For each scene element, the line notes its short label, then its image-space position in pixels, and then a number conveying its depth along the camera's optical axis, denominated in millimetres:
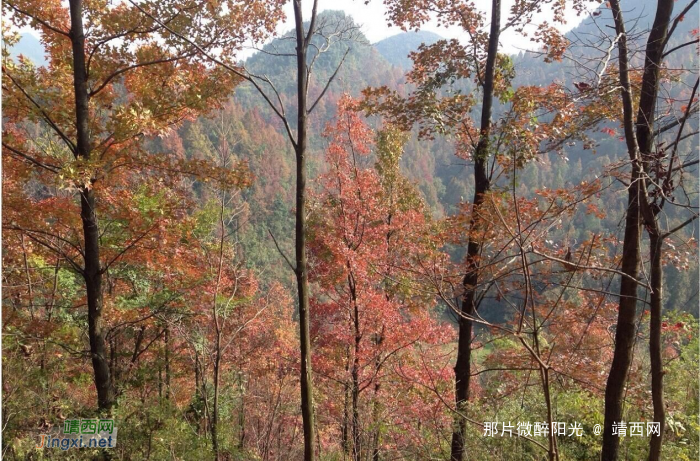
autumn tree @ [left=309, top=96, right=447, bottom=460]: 9500
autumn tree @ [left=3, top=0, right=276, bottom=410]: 4316
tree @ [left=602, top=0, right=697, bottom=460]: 3520
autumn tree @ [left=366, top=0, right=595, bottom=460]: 5391
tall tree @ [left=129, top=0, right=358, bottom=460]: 3305
